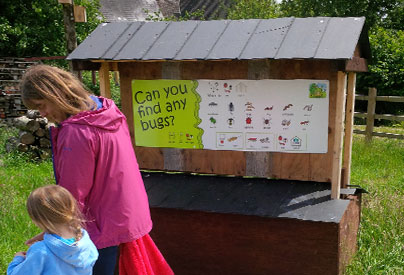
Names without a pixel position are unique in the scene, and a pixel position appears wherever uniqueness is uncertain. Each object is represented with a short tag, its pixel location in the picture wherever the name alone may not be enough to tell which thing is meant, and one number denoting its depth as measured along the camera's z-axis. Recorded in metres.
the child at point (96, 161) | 2.25
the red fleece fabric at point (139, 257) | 2.62
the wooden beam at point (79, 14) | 7.62
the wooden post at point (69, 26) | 7.61
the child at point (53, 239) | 2.06
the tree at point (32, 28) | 13.89
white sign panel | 3.65
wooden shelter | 3.29
